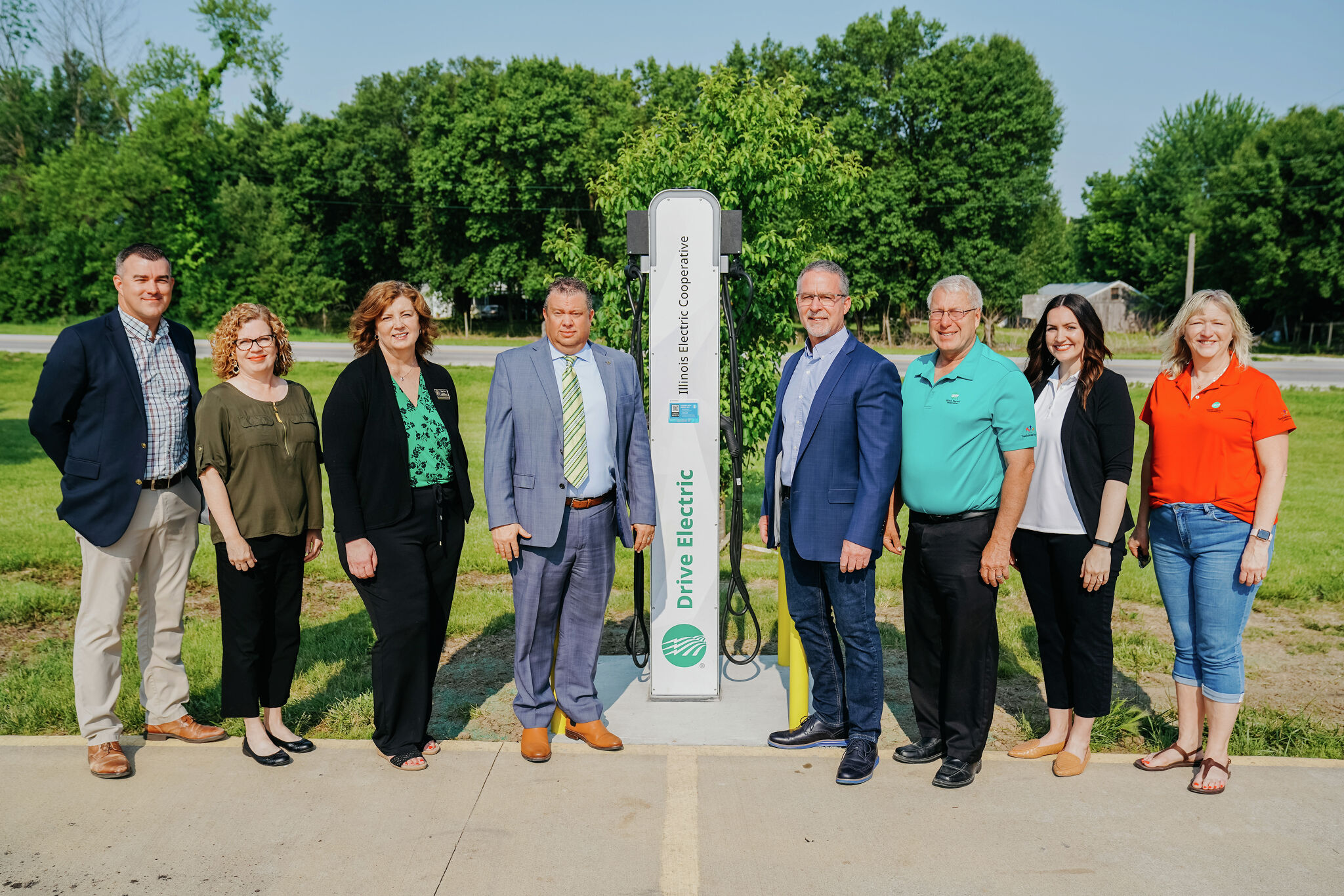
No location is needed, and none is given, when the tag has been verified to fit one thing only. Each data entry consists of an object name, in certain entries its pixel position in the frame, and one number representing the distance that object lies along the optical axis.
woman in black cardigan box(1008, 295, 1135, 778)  3.52
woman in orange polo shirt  3.41
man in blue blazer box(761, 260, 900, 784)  3.56
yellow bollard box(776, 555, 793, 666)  4.63
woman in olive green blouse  3.58
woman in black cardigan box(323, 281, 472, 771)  3.59
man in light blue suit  3.73
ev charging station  4.25
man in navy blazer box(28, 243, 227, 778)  3.58
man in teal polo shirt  3.43
